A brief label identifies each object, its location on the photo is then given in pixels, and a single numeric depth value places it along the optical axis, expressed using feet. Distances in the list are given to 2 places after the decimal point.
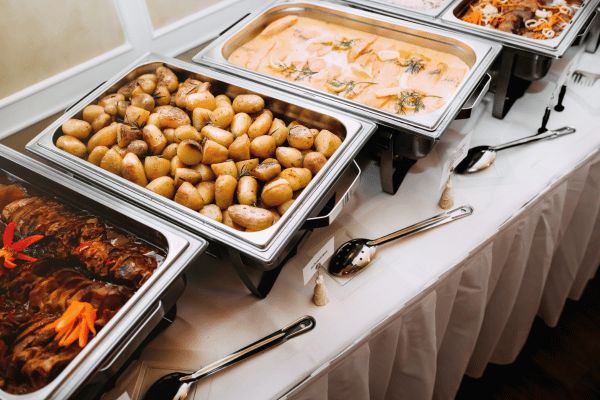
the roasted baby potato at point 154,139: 4.14
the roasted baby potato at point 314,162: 3.93
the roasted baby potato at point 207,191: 3.85
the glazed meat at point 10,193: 3.92
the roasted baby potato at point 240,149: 4.06
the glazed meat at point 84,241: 3.40
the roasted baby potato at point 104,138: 4.18
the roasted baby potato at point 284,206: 3.71
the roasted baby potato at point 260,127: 4.24
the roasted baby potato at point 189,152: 3.92
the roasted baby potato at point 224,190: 3.79
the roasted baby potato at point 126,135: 4.14
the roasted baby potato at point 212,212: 3.69
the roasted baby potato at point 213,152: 3.97
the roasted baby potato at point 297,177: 3.80
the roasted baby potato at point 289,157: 4.01
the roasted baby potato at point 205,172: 4.00
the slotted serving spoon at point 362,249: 4.22
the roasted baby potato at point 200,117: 4.32
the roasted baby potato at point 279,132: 4.21
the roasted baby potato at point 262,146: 4.10
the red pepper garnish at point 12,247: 3.47
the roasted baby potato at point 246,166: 4.01
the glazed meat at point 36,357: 2.90
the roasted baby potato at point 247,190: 3.78
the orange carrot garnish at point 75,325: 3.04
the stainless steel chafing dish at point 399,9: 5.73
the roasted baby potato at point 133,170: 3.89
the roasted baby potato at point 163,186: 3.83
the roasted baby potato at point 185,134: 4.17
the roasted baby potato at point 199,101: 4.40
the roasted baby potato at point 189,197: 3.73
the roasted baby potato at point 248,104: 4.42
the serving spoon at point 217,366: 3.47
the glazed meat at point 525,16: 5.69
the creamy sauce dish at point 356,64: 4.86
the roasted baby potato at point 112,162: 4.00
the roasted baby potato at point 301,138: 4.11
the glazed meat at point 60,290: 3.23
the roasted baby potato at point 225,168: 3.96
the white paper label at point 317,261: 3.89
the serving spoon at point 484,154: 5.05
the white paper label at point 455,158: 4.56
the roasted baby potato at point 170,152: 4.12
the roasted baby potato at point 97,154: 4.11
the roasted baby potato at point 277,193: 3.70
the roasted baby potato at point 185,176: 3.88
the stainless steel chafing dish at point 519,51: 5.19
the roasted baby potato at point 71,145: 4.12
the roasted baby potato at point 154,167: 3.97
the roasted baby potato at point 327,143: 4.08
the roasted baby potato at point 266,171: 3.92
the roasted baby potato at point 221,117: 4.29
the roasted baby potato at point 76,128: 4.24
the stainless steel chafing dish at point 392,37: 4.33
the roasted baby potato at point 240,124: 4.25
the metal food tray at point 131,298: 2.87
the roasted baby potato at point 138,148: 4.06
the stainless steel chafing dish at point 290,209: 3.44
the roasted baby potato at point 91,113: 4.39
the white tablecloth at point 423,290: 3.75
